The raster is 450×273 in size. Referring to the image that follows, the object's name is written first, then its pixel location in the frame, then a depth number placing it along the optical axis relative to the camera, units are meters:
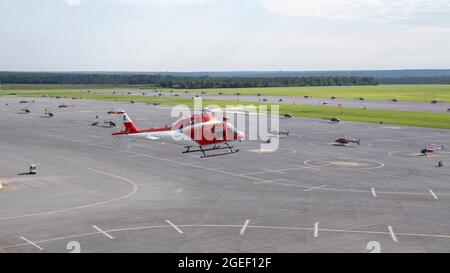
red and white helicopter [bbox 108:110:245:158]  61.75
